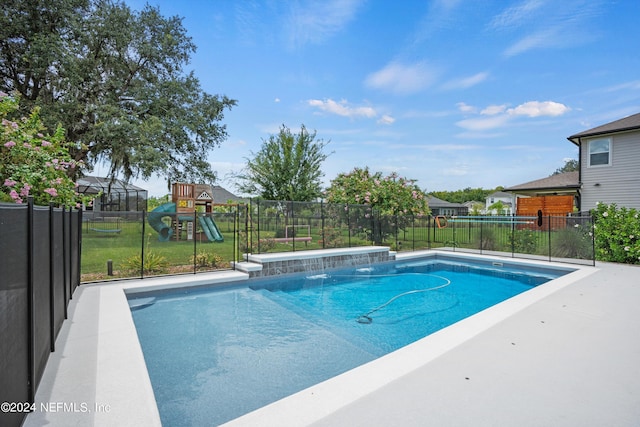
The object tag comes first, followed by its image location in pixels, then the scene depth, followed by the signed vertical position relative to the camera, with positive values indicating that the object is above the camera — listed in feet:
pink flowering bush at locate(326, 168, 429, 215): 47.47 +3.13
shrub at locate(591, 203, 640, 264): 31.71 -1.98
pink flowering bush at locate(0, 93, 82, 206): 16.90 +2.40
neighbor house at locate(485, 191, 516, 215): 187.07 +8.96
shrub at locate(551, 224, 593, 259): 35.01 -3.18
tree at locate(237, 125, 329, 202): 59.26 +8.10
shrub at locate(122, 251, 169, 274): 27.27 -4.33
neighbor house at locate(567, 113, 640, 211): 40.42 +6.54
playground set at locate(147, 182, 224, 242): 46.49 -0.91
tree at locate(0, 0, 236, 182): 46.83 +20.73
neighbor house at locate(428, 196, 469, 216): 159.53 +2.93
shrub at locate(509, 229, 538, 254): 39.81 -3.31
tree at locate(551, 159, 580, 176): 161.07 +24.60
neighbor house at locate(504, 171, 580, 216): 50.03 +3.19
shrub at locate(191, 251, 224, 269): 30.53 -4.49
